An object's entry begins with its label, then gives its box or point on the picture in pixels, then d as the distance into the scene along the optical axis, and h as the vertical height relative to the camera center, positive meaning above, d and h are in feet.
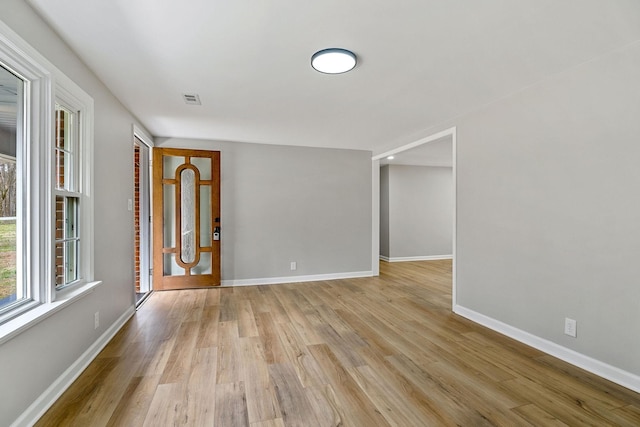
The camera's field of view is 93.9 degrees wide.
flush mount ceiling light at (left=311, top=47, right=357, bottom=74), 6.93 +3.68
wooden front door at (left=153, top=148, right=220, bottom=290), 14.65 -0.23
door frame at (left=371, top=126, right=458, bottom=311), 11.86 +1.06
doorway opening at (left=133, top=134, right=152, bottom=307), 14.37 -0.44
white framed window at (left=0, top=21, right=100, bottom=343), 5.34 +0.57
